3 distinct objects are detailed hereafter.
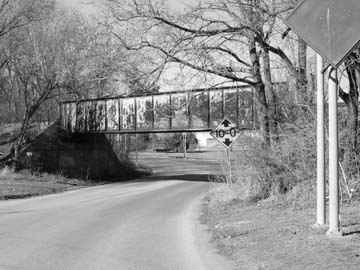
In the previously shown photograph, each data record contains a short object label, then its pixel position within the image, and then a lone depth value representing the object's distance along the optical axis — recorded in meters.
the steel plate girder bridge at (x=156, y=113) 25.41
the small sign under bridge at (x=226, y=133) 17.31
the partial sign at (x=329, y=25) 7.50
